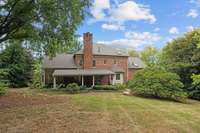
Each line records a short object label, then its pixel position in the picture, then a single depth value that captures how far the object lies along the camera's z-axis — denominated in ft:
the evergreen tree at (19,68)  71.46
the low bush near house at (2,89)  35.78
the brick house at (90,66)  63.32
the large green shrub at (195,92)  48.91
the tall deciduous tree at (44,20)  23.58
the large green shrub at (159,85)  42.48
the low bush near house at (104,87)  56.69
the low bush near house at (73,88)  52.70
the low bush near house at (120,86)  58.72
